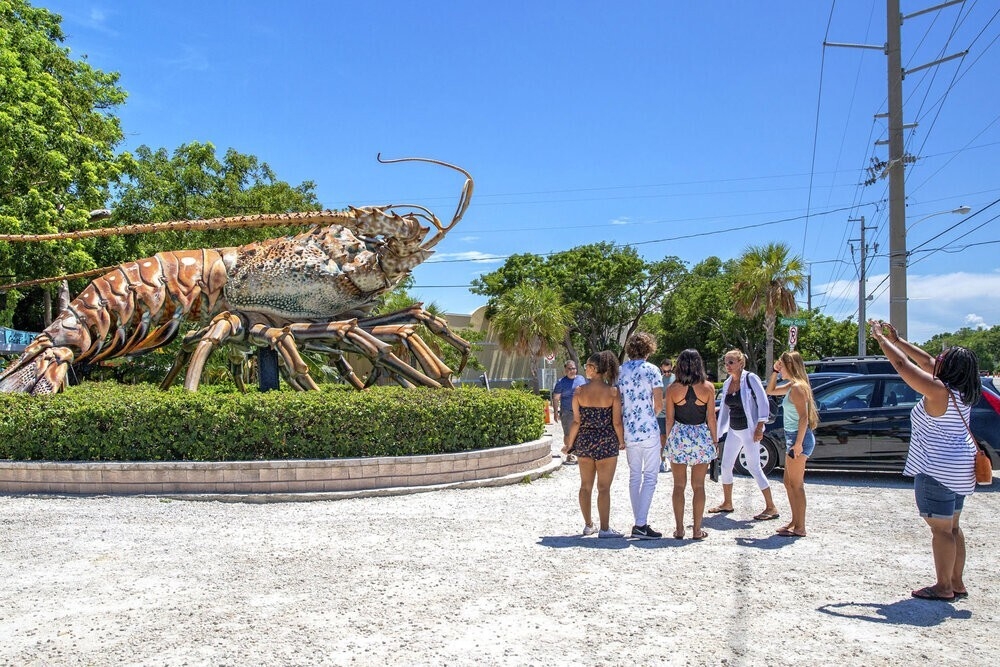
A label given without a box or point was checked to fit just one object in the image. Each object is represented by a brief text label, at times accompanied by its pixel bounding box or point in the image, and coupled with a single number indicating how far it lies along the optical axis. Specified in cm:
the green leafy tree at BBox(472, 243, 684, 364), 4303
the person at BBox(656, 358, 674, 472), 1190
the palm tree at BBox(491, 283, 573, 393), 3469
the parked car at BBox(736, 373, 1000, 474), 980
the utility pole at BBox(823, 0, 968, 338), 1327
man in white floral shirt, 661
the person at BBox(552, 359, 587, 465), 1148
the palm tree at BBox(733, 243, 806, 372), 2948
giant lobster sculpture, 1103
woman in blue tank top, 685
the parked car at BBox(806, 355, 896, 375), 1452
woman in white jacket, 750
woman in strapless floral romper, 659
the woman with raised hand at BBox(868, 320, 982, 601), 480
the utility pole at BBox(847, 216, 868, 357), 2813
